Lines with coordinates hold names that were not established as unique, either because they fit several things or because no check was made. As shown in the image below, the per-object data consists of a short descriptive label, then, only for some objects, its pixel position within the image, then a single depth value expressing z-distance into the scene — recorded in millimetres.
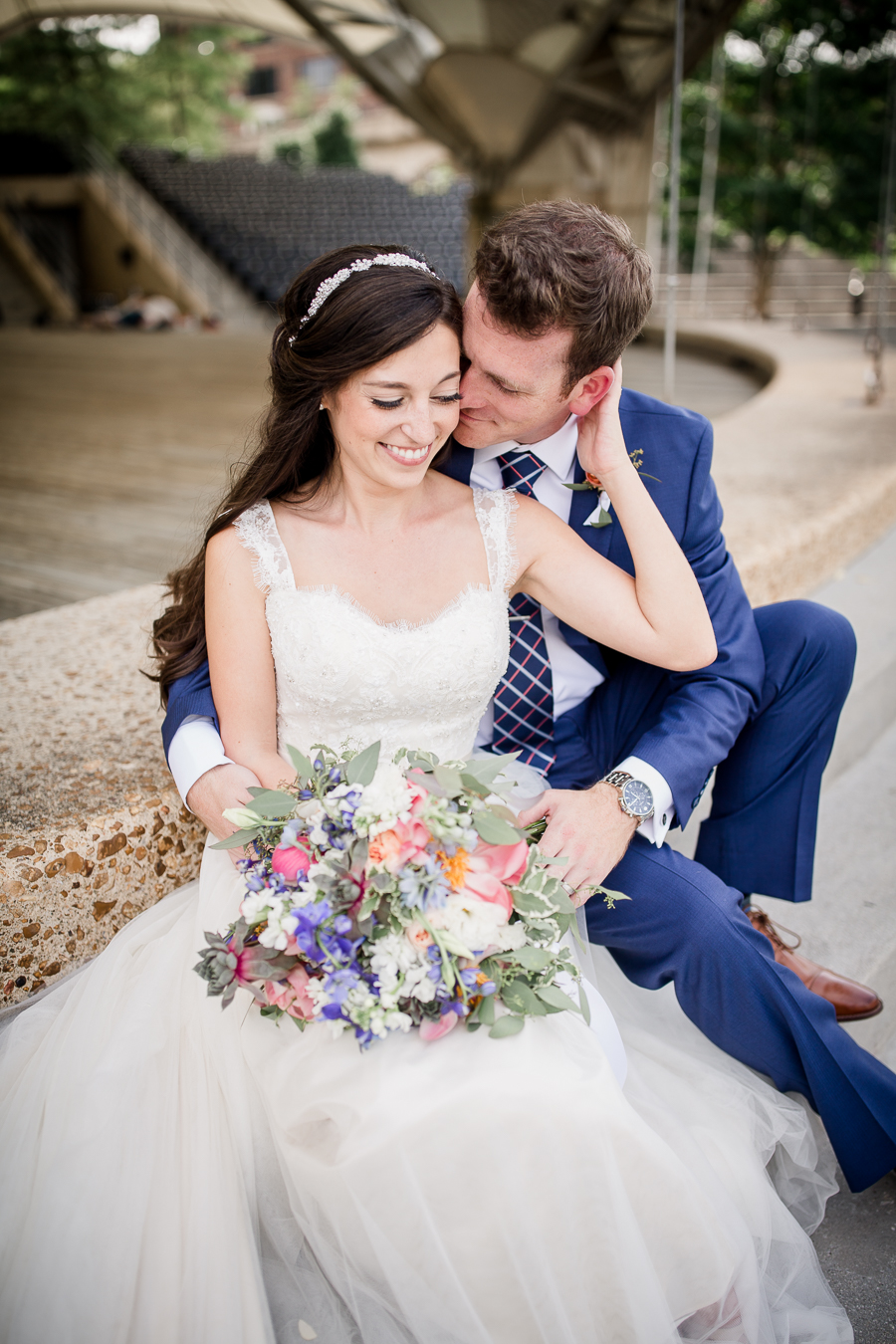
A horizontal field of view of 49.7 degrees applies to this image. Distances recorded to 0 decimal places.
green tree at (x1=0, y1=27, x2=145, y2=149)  26141
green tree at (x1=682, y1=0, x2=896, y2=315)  19844
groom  1951
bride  1473
